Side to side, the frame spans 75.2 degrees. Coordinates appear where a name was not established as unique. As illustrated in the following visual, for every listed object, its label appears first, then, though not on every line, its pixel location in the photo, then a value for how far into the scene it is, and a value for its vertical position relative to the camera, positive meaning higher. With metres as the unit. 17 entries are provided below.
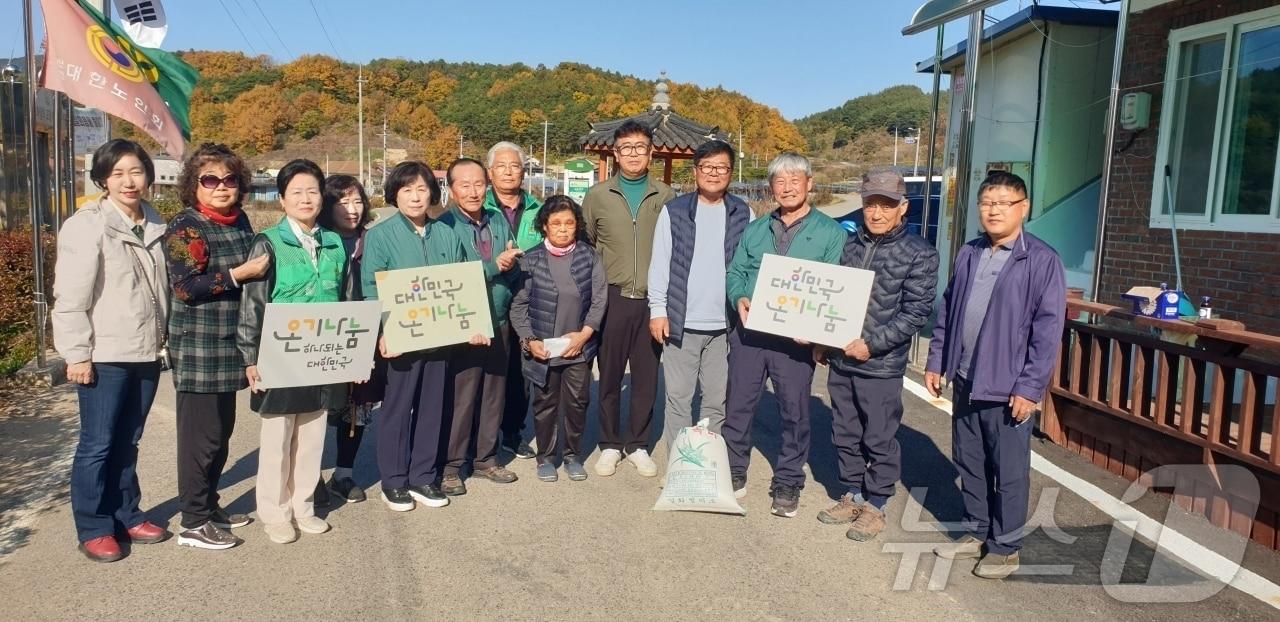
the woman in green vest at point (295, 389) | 3.77 -0.70
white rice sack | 4.45 -1.40
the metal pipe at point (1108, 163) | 6.41 +0.56
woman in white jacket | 3.49 -0.55
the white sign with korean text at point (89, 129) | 13.95 +1.07
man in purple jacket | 3.62 -0.57
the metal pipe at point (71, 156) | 8.04 +0.40
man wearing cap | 4.11 -0.60
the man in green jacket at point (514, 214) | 5.00 -0.02
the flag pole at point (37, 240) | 6.96 -0.42
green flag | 5.86 +0.95
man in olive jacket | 4.99 -0.27
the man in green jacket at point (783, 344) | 4.39 -0.67
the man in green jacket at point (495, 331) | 4.59 -0.69
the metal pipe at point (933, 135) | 8.67 +1.01
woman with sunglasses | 3.61 -0.50
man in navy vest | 4.67 -0.32
